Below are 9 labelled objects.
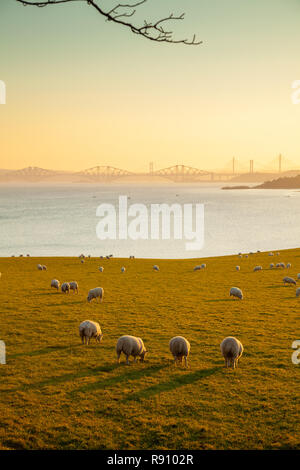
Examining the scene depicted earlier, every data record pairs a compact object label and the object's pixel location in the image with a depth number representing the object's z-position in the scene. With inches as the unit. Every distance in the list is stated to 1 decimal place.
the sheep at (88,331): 603.8
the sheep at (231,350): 507.2
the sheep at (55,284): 1104.0
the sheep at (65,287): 1047.0
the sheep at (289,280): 1156.5
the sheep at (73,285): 1053.2
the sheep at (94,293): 939.7
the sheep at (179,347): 518.9
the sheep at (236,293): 987.5
